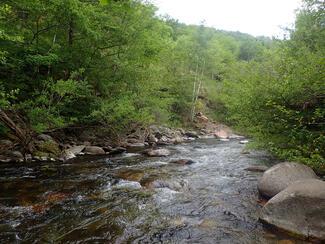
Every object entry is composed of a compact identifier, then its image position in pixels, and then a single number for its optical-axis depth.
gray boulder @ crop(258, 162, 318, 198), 7.76
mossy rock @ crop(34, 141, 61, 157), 13.31
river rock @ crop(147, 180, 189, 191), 9.18
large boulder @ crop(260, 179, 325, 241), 5.54
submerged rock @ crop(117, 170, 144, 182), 10.30
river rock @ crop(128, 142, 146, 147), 19.46
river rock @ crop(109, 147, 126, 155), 15.94
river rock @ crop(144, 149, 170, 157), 15.55
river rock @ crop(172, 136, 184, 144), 23.87
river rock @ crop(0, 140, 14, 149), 12.52
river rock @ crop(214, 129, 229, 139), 32.40
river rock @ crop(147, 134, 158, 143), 21.95
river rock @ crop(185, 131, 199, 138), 29.87
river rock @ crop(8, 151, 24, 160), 12.38
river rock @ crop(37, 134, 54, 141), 14.01
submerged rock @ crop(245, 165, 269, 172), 11.77
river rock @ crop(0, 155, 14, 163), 11.88
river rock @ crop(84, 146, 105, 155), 15.41
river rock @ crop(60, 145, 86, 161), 13.59
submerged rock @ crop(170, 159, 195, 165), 13.47
